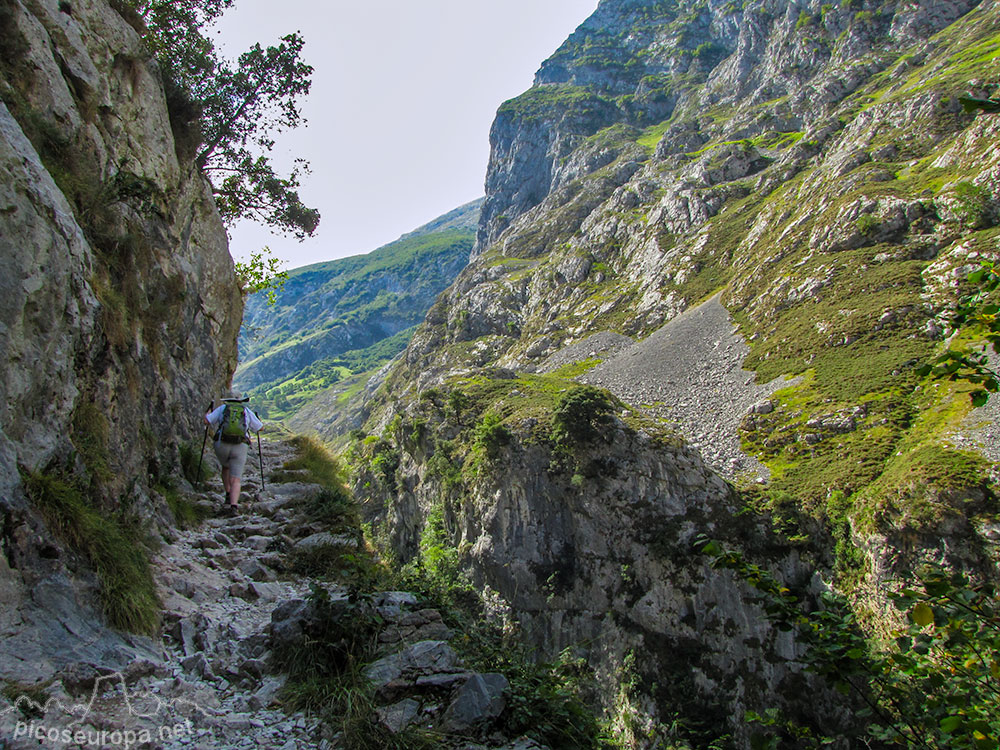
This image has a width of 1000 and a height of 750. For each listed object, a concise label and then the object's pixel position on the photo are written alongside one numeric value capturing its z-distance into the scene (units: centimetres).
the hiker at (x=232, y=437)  968
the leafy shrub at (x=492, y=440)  3484
